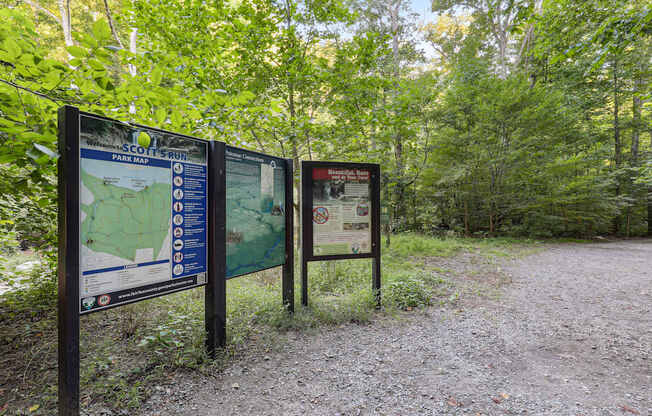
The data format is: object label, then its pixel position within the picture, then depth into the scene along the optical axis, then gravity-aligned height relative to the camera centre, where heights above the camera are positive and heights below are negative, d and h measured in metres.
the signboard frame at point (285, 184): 3.71 +0.38
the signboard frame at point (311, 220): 3.93 -0.14
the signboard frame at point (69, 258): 1.84 -0.30
